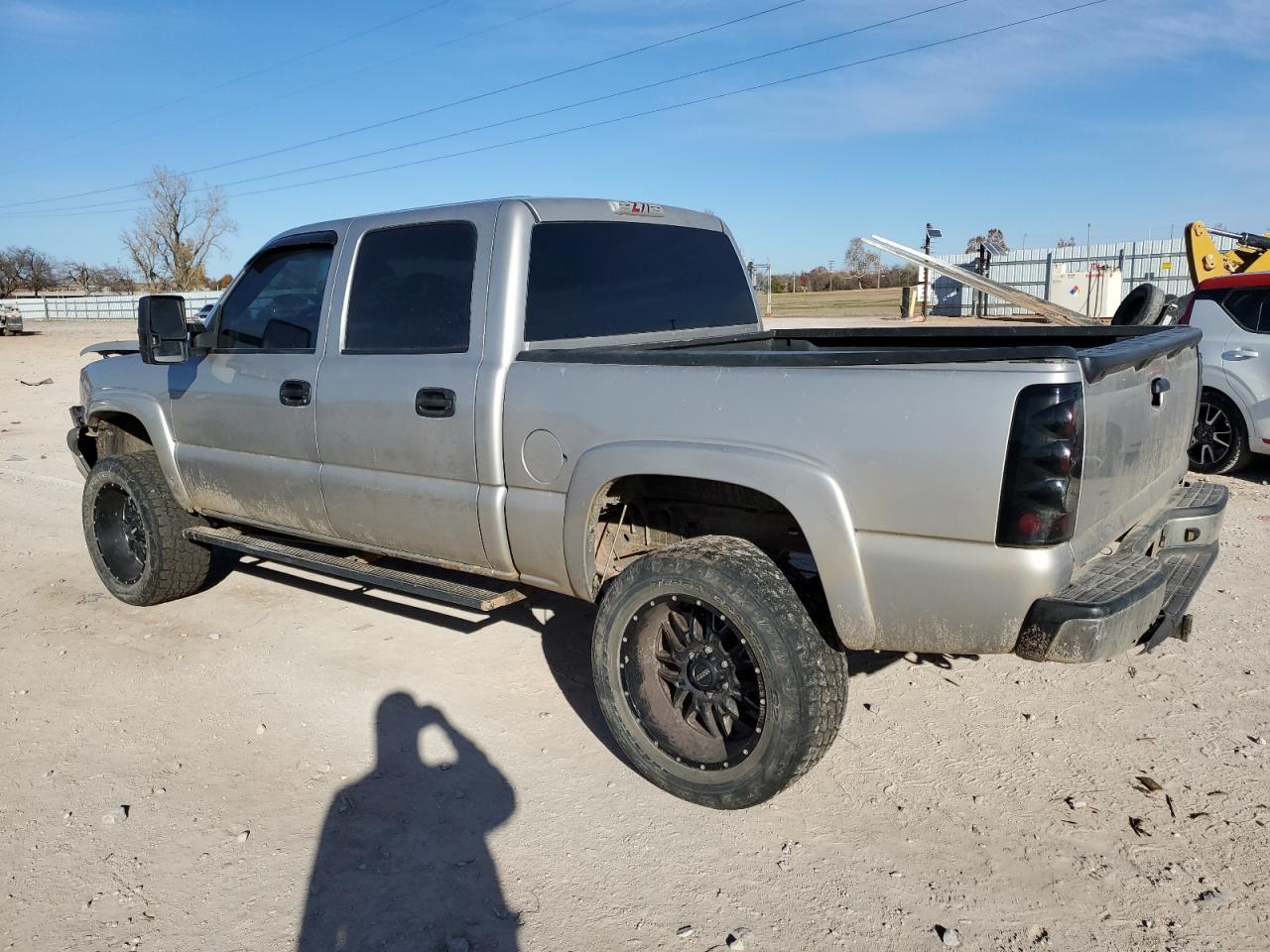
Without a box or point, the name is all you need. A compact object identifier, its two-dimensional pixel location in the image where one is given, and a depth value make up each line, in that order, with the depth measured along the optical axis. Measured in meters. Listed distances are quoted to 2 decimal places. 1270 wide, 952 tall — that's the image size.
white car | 7.89
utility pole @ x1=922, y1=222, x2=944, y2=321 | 26.64
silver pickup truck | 2.83
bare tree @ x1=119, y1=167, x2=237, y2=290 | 73.75
